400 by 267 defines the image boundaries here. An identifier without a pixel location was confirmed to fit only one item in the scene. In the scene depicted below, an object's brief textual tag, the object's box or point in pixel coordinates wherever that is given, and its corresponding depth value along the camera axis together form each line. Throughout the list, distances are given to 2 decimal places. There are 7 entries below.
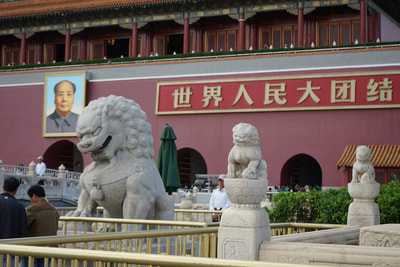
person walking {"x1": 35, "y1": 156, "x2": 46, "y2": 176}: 19.25
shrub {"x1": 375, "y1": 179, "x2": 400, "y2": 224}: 9.30
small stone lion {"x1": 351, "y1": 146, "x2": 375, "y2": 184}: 7.77
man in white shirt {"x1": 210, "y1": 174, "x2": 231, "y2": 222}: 10.01
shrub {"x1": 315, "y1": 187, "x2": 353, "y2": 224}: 9.61
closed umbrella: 11.66
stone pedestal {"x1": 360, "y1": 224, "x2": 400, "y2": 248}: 5.95
